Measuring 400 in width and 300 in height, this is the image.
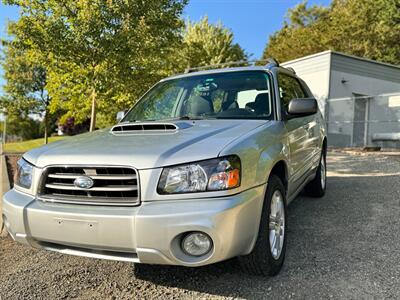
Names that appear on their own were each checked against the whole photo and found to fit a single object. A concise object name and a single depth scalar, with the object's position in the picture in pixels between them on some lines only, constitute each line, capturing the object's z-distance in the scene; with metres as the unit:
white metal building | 14.69
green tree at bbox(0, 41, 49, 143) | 17.67
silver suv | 2.39
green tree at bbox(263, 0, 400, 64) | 22.86
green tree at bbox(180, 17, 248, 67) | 27.42
